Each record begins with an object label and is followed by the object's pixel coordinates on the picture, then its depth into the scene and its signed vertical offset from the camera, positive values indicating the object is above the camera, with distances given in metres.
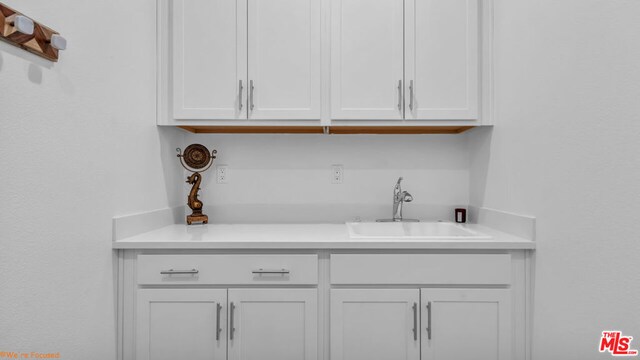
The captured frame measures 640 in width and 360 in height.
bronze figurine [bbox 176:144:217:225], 1.87 +0.06
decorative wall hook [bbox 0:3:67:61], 0.86 +0.40
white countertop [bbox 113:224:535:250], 1.38 -0.27
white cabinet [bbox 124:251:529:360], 1.39 -0.55
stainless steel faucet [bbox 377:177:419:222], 1.93 -0.12
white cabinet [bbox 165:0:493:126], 1.71 +0.62
